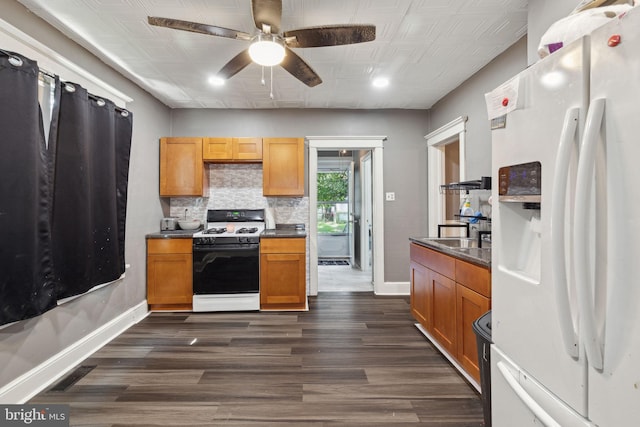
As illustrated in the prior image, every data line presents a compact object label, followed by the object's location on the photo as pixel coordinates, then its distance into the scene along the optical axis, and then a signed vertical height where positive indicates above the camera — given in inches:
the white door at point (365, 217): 207.9 -5.0
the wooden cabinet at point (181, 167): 146.3 +21.1
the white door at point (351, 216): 255.9 -4.9
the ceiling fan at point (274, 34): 68.4 +42.1
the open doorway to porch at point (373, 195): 159.6 +7.9
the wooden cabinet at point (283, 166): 148.5 +21.5
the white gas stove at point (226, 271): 133.8 -26.4
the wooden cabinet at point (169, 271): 135.0 -26.2
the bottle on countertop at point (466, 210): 113.2 -0.3
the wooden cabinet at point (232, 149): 147.3 +29.7
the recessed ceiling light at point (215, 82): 120.8 +51.9
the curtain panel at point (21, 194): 67.6 +4.3
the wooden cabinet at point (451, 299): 75.5 -26.1
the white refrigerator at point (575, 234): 28.2 -2.8
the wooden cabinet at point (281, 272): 137.1 -27.4
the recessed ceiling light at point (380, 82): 122.5 +52.0
